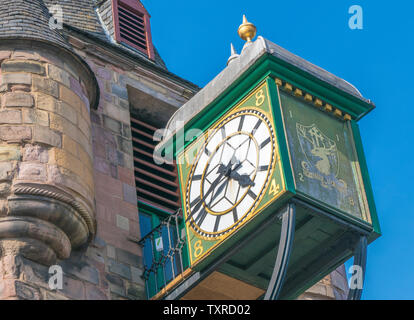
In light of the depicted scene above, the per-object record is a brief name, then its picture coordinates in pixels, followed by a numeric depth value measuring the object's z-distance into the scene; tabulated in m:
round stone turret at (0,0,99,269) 15.91
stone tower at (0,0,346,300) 15.89
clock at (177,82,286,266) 15.66
